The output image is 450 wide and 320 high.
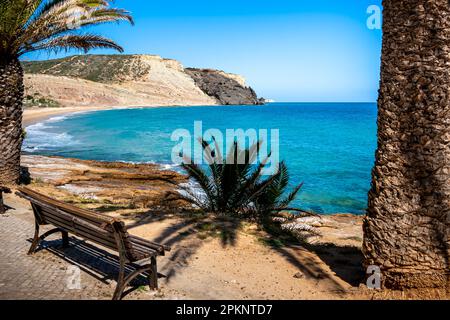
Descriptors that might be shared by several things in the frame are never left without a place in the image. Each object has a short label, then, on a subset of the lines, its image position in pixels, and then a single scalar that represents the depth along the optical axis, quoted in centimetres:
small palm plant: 885
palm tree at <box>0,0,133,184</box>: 881
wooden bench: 391
